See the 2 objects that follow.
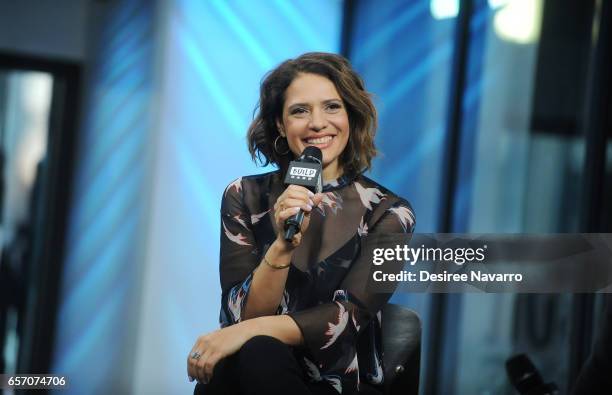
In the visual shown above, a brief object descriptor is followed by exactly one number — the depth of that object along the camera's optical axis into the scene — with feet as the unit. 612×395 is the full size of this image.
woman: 22.58
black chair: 23.11
